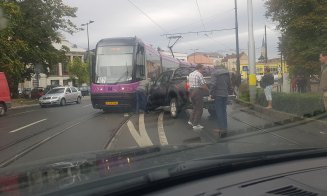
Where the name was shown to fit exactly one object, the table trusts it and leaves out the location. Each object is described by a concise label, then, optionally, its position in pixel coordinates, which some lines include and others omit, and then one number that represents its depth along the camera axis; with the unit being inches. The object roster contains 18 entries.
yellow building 1688.0
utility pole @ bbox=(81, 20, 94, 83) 803.8
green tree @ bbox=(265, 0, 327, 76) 908.0
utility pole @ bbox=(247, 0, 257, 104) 801.6
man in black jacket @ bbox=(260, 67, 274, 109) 662.0
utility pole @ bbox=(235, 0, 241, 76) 1429.5
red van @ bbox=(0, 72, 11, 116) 992.1
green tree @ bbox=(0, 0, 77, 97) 1548.7
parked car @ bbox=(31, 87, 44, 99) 1948.7
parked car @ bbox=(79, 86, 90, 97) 2338.8
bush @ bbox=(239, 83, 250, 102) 865.7
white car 1277.1
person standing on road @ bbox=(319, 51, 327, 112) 437.4
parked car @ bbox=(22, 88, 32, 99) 2126.0
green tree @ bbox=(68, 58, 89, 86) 2751.0
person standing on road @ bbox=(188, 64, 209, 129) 485.4
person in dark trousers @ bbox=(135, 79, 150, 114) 742.5
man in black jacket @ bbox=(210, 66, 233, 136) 444.5
